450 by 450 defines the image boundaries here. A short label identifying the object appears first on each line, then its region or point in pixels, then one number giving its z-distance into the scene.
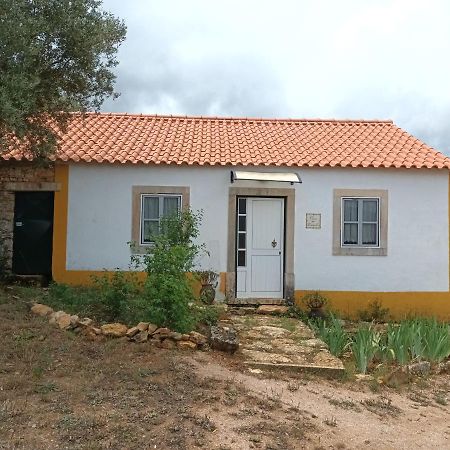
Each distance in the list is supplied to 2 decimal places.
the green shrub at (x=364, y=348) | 7.20
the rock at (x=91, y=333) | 6.99
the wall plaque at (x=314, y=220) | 11.13
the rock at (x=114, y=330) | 7.06
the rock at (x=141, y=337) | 6.94
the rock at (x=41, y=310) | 7.80
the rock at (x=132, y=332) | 7.01
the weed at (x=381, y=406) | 5.70
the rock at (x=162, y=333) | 7.04
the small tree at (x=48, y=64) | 8.02
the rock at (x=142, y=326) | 7.05
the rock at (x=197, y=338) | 7.19
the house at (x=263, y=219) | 10.98
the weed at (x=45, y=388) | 5.25
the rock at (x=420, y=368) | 7.18
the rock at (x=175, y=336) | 7.08
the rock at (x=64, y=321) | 7.21
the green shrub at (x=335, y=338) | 7.89
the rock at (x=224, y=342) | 7.19
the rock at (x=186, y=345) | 7.05
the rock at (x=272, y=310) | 10.54
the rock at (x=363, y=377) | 6.86
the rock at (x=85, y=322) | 7.17
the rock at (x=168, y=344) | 6.98
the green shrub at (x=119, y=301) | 7.95
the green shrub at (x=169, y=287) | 7.11
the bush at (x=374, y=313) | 10.92
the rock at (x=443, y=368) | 7.54
